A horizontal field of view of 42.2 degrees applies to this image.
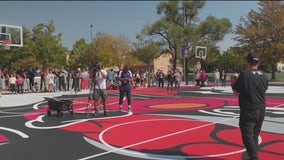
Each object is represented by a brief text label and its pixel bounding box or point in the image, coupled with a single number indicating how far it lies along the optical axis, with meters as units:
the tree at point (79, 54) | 70.31
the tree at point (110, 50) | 62.53
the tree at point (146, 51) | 56.39
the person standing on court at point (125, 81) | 13.63
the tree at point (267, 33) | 46.06
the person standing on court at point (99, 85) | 12.66
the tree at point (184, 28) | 52.69
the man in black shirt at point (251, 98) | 5.78
